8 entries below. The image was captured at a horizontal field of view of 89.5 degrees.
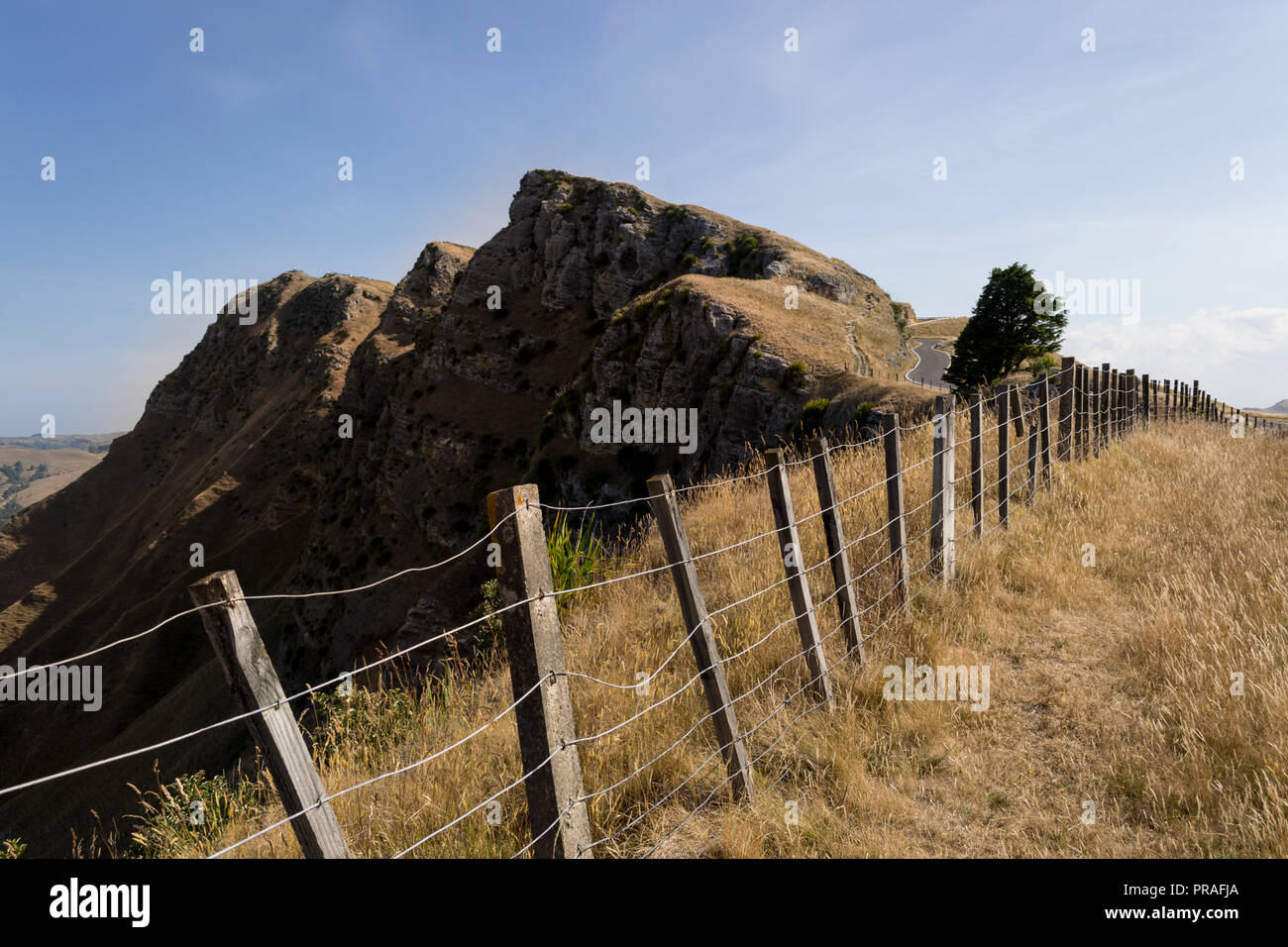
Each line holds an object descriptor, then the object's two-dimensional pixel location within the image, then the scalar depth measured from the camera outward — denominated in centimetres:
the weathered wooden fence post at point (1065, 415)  1017
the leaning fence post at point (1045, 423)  888
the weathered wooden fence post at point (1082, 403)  1055
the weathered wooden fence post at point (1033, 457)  832
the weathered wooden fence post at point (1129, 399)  1417
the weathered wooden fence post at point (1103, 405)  1204
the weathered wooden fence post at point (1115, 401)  1280
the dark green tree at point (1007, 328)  3628
